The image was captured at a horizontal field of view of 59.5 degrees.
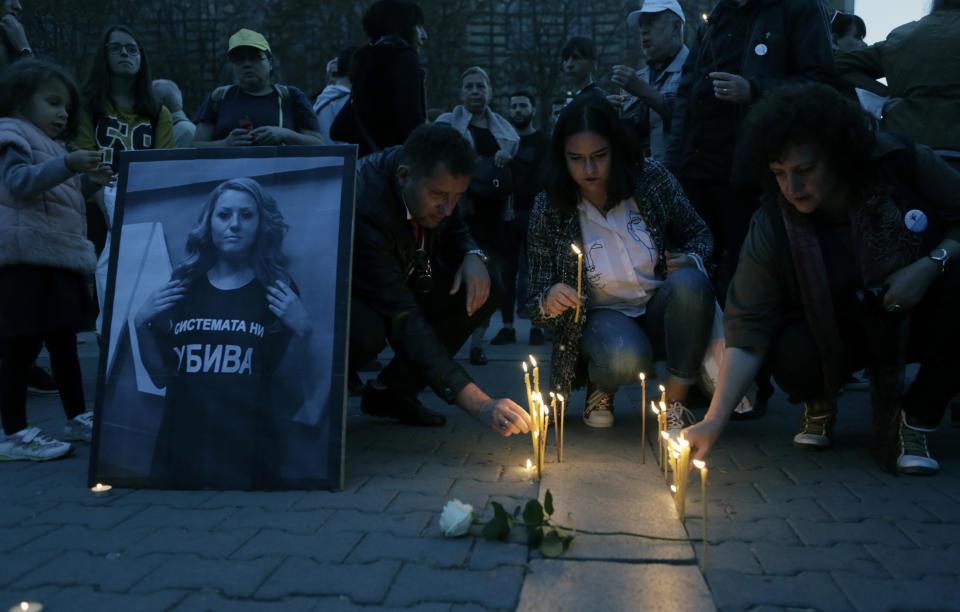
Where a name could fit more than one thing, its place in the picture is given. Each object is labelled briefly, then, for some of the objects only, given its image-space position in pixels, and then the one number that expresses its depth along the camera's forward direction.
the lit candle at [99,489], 2.95
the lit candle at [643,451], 3.26
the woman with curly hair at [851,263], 3.04
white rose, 2.39
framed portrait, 2.93
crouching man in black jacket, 3.32
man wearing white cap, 4.75
